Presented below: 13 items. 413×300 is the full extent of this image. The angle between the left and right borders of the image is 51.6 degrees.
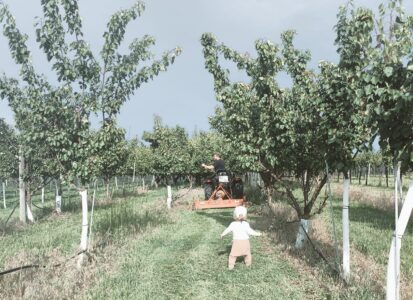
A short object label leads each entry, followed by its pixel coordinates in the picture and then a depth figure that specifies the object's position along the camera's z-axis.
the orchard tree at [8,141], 19.31
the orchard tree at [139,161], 41.88
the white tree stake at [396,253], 4.97
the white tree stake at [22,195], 17.72
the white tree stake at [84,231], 8.58
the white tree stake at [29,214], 18.11
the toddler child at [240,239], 8.33
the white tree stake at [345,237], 6.92
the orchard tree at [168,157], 19.08
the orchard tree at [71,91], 8.37
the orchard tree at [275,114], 8.95
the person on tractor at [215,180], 17.62
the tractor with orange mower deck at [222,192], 16.83
